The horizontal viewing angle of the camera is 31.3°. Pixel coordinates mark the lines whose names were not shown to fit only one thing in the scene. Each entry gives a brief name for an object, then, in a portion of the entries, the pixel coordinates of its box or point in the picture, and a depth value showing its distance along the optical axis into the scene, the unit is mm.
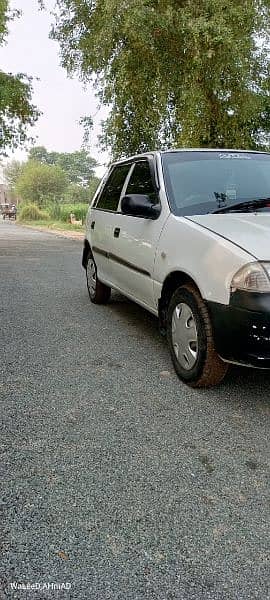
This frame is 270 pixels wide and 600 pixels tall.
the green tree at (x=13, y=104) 15938
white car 2807
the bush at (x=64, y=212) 34328
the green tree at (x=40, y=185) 61972
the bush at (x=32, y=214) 42219
